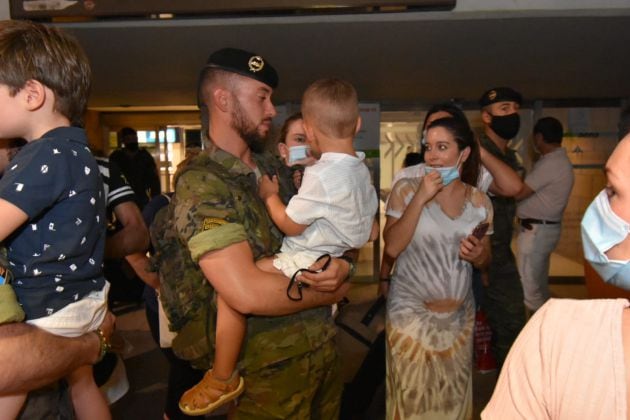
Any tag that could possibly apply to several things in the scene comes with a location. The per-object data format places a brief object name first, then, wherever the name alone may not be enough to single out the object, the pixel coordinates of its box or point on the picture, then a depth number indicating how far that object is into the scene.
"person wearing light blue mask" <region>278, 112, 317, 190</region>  1.99
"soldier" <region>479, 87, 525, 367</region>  3.01
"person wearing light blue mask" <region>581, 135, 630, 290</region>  0.76
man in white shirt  4.25
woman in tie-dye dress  2.14
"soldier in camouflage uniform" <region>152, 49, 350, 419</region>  1.45
